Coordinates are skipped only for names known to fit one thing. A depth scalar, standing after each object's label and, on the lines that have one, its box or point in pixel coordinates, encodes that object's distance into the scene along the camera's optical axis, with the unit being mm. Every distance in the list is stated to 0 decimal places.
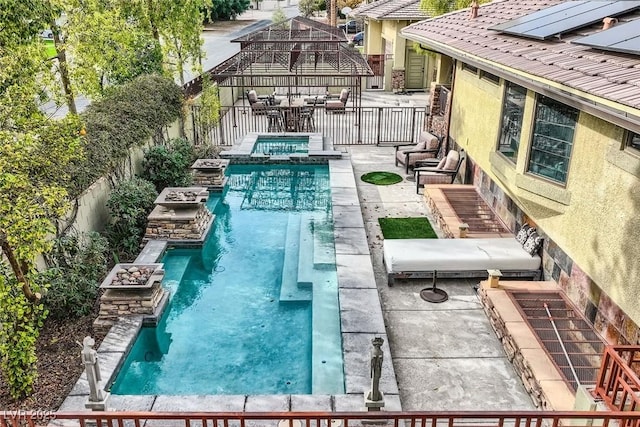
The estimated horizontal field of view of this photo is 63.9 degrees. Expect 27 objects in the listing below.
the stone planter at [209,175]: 14367
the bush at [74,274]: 8055
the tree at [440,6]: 18453
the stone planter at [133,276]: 8117
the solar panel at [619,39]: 6046
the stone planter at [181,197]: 11211
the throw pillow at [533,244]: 8773
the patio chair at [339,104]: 21233
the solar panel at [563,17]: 7793
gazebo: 19000
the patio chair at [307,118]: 20016
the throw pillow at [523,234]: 9203
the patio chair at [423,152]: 14977
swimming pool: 7078
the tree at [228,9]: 60012
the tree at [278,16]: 51750
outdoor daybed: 8789
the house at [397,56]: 26891
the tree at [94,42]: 10539
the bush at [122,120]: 10023
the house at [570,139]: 6051
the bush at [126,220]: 10766
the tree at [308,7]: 65875
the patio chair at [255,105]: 20188
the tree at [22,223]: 5492
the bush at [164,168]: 13609
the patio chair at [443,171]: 13117
